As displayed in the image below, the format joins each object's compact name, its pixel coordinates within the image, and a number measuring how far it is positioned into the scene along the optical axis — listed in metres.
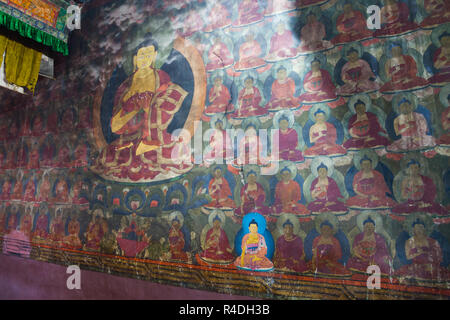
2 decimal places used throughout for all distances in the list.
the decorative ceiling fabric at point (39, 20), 3.70
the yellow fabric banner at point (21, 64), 4.18
